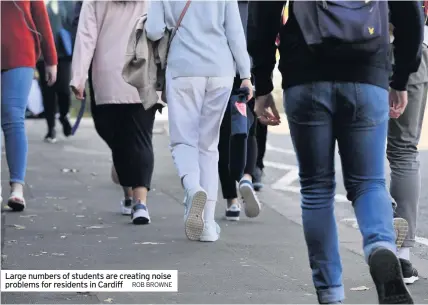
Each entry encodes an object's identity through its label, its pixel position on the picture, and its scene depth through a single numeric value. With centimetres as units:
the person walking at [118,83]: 1523
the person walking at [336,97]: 830
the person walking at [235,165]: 1489
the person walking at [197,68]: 1349
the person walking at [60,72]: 2613
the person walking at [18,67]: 1628
